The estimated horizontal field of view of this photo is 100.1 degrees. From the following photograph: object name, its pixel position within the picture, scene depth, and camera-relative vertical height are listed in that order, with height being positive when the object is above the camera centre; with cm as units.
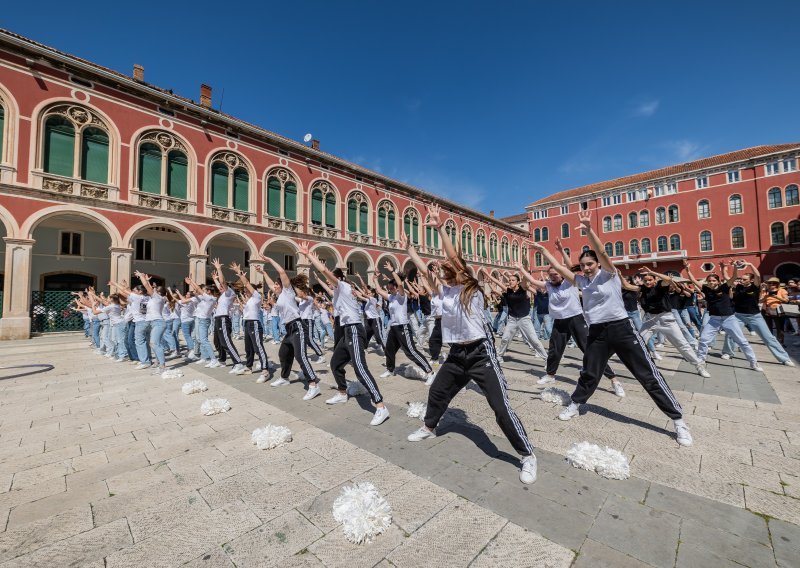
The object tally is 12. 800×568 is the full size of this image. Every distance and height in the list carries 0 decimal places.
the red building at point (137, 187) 1395 +640
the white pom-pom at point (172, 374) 662 -141
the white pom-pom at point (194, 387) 553 -140
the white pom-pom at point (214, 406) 452 -141
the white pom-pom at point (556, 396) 473 -143
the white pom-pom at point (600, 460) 274 -139
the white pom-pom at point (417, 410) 426 -142
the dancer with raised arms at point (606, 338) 354 -48
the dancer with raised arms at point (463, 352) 299 -51
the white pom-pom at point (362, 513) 211 -141
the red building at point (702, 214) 3316 +940
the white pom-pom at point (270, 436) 344 -141
